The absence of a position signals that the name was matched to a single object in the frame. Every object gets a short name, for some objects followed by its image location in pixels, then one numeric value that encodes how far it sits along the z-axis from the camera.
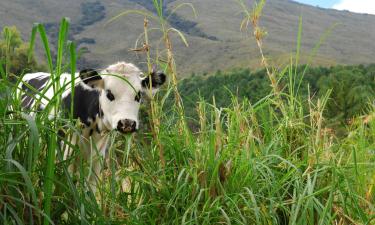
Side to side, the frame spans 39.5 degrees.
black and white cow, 5.46
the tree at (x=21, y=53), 40.09
